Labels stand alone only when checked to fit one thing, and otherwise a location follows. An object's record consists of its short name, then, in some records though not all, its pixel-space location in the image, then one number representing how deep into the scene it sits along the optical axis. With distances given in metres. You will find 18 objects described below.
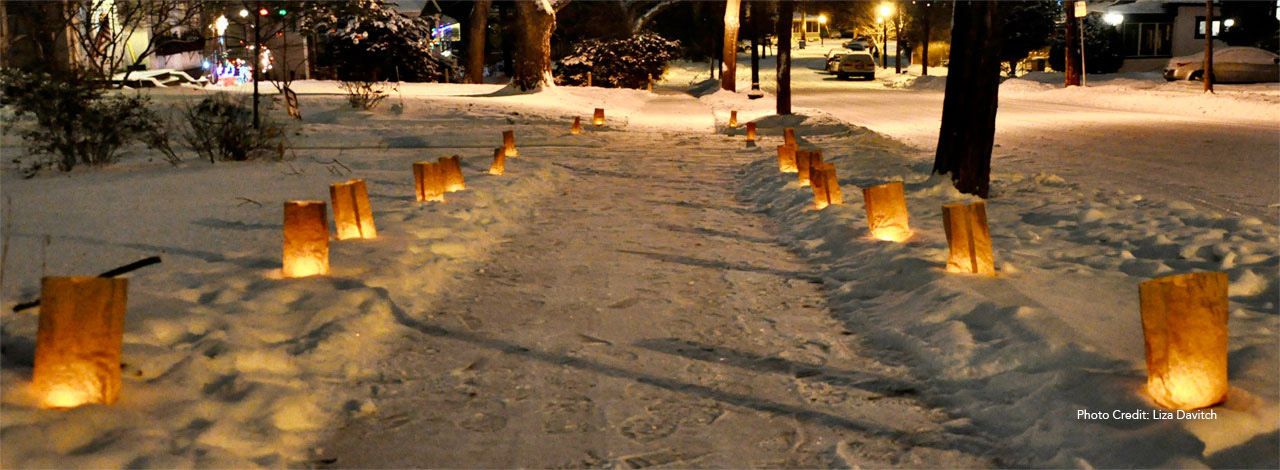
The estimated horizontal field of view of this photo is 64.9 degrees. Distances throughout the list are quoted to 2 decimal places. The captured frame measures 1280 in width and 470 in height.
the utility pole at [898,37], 65.69
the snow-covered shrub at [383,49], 37.81
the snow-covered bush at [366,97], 23.69
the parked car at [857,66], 58.50
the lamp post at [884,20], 58.22
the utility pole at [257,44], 16.11
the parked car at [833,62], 62.66
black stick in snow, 4.92
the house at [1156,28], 47.78
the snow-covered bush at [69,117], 11.66
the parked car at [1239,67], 37.56
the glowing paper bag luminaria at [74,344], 4.11
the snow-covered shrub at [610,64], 45.09
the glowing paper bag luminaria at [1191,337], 4.02
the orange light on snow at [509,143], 14.50
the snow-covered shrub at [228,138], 12.91
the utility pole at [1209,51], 31.22
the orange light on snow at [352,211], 7.64
